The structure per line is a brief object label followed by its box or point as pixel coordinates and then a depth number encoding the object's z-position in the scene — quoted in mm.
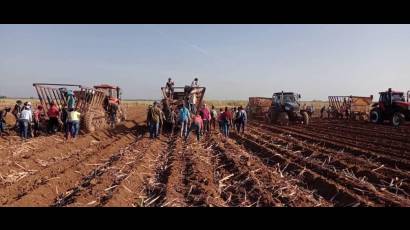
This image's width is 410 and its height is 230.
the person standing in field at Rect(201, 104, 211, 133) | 17078
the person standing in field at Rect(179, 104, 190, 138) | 15648
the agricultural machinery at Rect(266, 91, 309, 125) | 23891
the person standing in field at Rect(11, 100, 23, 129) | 15586
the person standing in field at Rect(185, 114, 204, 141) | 15000
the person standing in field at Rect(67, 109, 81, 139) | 14161
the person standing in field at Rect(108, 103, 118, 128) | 20578
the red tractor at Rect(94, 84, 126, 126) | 20406
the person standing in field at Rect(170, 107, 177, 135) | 17328
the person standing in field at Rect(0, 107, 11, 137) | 15462
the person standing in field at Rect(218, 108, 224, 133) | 16484
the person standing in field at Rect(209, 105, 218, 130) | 19438
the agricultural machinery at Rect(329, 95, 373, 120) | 32406
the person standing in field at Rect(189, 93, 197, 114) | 18328
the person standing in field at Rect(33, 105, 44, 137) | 15850
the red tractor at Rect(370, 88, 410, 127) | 22609
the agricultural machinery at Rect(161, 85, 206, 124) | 17547
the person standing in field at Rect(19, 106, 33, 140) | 14094
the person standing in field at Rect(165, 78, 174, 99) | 18578
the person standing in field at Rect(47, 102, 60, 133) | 15391
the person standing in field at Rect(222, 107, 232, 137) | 16297
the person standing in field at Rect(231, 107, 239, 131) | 17572
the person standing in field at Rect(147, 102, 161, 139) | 15211
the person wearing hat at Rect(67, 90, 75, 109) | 15288
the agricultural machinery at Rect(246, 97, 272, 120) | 31984
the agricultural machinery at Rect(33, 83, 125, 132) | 16109
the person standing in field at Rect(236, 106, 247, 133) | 17219
